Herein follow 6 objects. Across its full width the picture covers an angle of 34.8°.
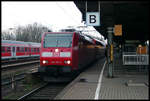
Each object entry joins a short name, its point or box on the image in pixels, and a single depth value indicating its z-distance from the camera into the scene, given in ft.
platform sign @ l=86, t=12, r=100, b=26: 36.65
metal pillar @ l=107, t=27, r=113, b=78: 42.80
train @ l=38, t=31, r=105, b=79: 42.11
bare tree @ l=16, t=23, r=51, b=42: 197.26
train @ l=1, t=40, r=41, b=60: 89.81
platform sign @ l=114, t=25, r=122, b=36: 40.70
